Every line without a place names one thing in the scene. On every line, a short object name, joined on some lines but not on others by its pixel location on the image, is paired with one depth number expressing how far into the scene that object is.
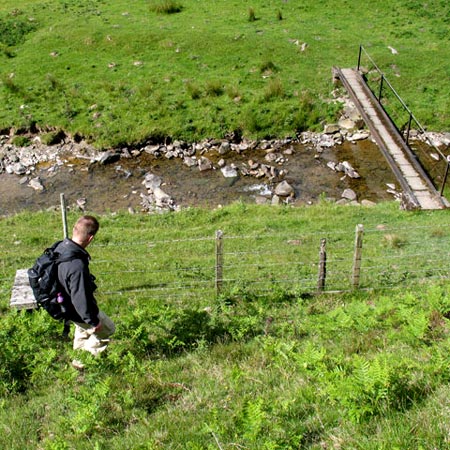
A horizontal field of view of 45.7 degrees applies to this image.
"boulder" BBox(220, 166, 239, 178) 21.39
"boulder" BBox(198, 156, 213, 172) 21.91
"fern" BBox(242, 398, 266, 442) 4.90
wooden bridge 16.72
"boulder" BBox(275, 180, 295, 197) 20.00
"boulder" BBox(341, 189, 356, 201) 19.47
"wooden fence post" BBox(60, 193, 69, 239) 10.70
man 6.70
